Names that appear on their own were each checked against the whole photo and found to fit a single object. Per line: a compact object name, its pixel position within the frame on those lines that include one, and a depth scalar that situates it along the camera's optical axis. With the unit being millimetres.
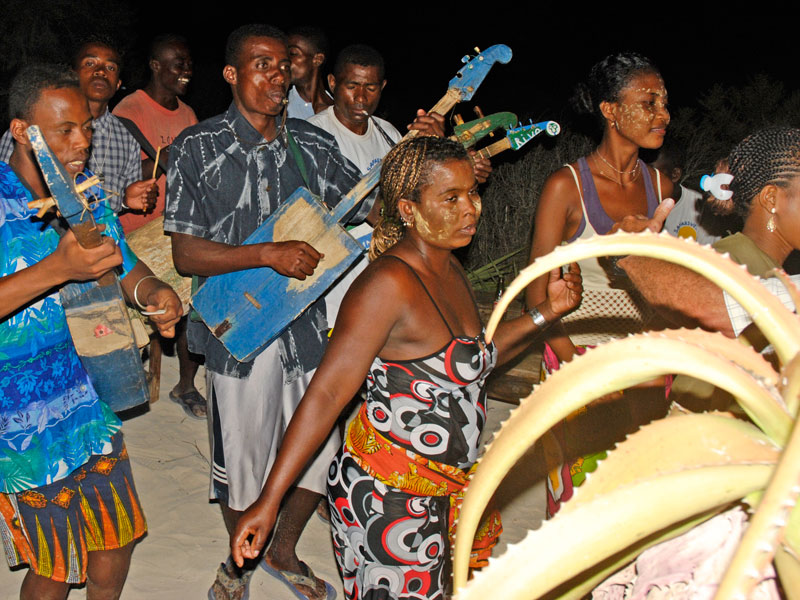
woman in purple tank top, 3018
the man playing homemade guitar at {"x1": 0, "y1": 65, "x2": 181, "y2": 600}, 2162
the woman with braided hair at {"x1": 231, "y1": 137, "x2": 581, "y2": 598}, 2139
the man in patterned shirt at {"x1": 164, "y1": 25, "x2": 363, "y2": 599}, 2959
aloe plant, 652
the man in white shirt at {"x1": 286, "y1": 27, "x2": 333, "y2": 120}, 5066
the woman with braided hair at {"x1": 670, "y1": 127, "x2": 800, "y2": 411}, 1928
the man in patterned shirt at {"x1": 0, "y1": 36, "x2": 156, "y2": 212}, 4023
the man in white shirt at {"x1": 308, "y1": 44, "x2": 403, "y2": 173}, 4246
